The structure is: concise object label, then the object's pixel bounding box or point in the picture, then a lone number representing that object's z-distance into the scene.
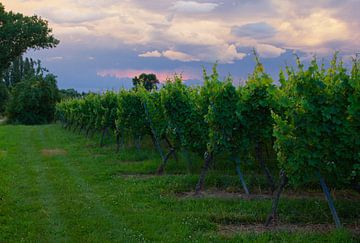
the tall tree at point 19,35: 41.44
